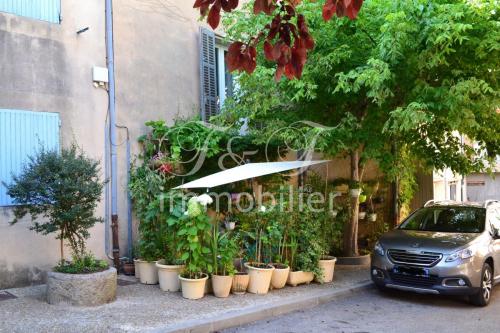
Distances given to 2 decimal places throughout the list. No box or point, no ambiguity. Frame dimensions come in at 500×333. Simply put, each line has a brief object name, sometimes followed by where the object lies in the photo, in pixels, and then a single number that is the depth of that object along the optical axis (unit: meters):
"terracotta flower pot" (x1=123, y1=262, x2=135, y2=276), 8.84
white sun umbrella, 8.02
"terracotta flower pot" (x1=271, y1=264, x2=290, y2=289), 8.20
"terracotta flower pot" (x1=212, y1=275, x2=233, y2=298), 7.47
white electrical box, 8.72
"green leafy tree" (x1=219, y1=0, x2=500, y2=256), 7.60
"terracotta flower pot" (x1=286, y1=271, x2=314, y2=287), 8.54
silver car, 7.64
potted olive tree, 6.64
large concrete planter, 6.64
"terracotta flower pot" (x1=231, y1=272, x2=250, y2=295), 7.79
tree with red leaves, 2.93
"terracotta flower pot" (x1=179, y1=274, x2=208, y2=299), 7.33
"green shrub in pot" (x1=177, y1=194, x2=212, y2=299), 7.26
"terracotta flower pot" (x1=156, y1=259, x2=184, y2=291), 7.77
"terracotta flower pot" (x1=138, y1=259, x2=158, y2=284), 8.27
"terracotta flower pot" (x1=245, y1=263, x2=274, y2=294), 7.86
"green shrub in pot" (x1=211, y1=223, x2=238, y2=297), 7.49
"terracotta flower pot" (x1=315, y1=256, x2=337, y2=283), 8.85
